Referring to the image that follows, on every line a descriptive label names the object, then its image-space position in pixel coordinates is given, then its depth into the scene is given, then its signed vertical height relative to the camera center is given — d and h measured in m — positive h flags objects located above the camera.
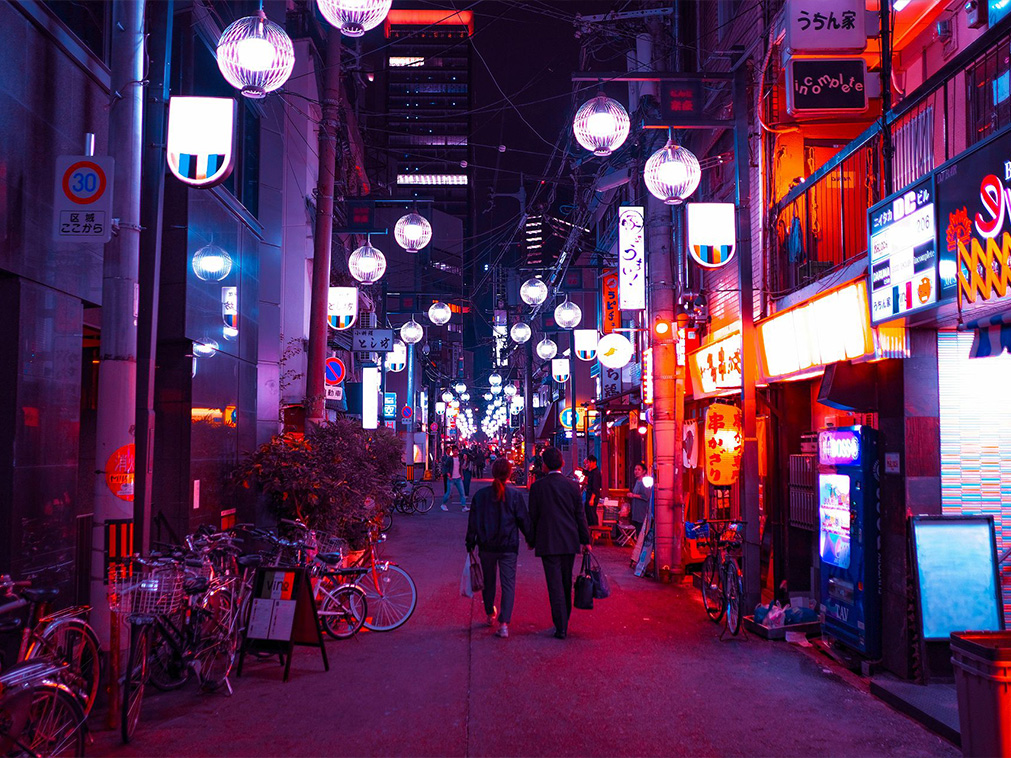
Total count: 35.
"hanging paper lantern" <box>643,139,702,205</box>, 11.98 +3.78
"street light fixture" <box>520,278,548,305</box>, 23.64 +4.21
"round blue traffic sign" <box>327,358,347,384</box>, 20.03 +1.72
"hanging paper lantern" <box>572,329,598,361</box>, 28.36 +3.30
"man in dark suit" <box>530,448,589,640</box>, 10.43 -1.02
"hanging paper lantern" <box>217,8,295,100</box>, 8.34 +3.80
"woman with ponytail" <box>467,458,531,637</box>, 10.43 -1.04
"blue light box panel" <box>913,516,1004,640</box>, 8.16 -1.26
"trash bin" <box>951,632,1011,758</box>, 4.80 -1.42
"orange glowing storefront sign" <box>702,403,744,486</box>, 13.52 +0.03
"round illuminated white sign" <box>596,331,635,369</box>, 22.02 +2.40
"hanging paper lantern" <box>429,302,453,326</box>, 27.28 +4.18
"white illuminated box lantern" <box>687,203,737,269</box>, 13.38 +3.40
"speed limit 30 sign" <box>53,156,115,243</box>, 7.49 +2.15
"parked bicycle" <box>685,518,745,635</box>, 10.50 -1.63
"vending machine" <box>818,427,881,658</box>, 8.89 -1.04
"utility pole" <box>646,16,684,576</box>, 14.79 +0.74
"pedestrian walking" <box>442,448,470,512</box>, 32.62 -1.19
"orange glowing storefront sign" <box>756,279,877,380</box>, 8.87 +1.28
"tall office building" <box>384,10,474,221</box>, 150.75 +63.33
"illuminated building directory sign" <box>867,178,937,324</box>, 7.30 +1.70
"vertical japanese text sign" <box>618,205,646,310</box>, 18.02 +3.89
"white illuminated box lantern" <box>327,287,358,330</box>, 23.39 +3.71
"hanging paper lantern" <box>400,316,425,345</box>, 30.70 +4.00
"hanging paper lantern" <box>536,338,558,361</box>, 32.88 +3.63
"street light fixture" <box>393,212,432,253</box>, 16.56 +4.11
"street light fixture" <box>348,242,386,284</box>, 18.51 +3.90
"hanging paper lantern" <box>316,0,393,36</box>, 8.41 +4.24
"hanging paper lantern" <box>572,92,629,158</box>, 11.11 +4.13
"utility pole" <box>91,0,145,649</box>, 7.39 +1.33
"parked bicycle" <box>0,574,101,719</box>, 5.80 -1.41
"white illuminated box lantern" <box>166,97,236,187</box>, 8.89 +3.17
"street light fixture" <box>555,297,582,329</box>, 26.02 +3.89
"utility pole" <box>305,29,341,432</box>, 15.02 +3.62
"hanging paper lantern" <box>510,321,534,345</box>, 31.13 +4.06
